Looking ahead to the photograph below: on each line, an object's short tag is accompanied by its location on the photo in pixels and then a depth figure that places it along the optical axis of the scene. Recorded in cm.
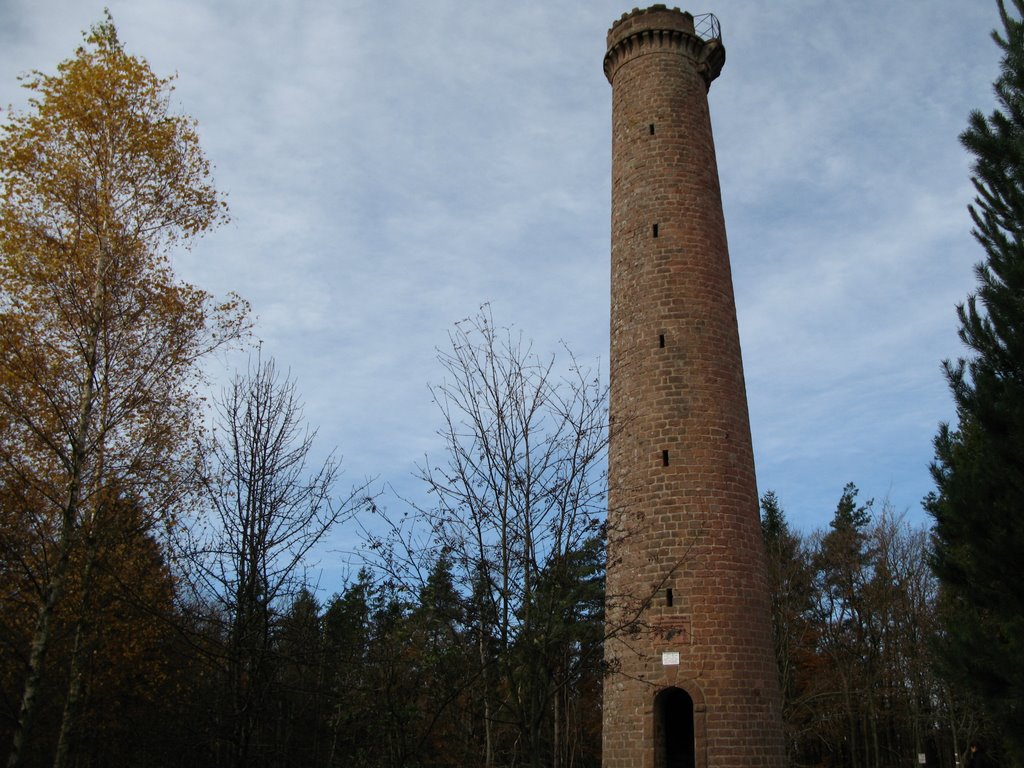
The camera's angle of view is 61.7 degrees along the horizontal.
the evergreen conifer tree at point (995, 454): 947
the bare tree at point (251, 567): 892
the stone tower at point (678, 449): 1487
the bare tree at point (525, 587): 899
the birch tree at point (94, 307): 1141
